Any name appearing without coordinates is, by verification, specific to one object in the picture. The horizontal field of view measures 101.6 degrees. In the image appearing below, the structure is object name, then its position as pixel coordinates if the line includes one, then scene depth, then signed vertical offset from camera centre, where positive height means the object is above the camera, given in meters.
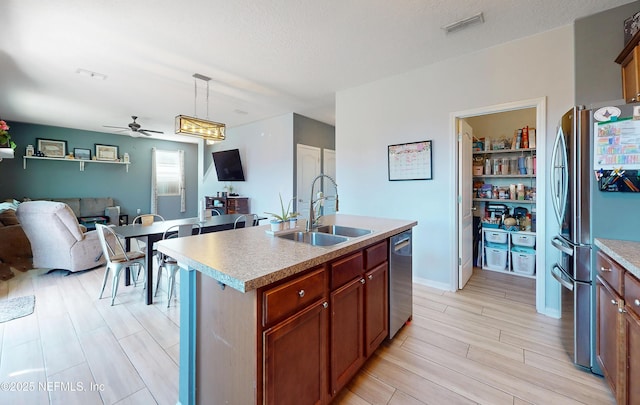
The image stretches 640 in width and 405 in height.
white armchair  3.31 -0.46
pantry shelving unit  3.45 -0.06
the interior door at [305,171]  5.20 +0.64
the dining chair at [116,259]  2.73 -0.62
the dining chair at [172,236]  2.70 -0.39
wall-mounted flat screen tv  5.98 +0.88
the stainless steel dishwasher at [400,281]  1.96 -0.63
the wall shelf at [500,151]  3.46 +0.71
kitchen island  1.02 -0.53
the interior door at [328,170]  5.77 +0.72
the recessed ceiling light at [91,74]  3.20 +1.62
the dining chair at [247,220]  3.47 -0.25
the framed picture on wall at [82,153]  6.36 +1.20
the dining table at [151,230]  2.69 -0.31
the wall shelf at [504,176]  3.47 +0.36
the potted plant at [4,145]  2.80 +0.68
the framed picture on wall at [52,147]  5.92 +1.28
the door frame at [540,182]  2.44 +0.19
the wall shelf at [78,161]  5.75 +1.00
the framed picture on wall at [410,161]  3.11 +0.51
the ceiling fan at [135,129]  4.59 +1.34
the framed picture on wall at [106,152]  6.66 +1.30
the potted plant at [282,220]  1.81 -0.13
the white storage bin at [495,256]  3.61 -0.77
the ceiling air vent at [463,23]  2.22 +1.57
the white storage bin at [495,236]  3.60 -0.49
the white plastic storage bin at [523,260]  3.40 -0.78
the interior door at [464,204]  2.98 -0.03
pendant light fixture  3.20 +0.98
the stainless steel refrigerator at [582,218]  1.51 -0.10
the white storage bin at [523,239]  3.37 -0.49
